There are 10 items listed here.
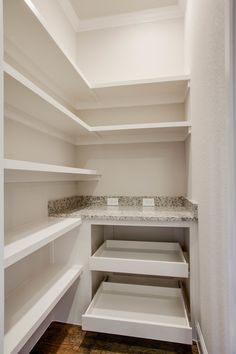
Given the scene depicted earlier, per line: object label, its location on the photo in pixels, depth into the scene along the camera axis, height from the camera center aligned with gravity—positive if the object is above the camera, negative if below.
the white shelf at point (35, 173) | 0.86 +0.05
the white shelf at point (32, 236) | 0.87 -0.29
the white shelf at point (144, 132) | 1.66 +0.42
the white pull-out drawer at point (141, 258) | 1.36 -0.58
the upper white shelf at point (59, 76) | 1.05 +0.77
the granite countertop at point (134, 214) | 1.43 -0.24
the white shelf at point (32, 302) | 0.87 -0.63
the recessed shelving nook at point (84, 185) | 1.12 -0.04
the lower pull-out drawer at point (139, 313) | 1.21 -0.88
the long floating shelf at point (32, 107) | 0.92 +0.42
